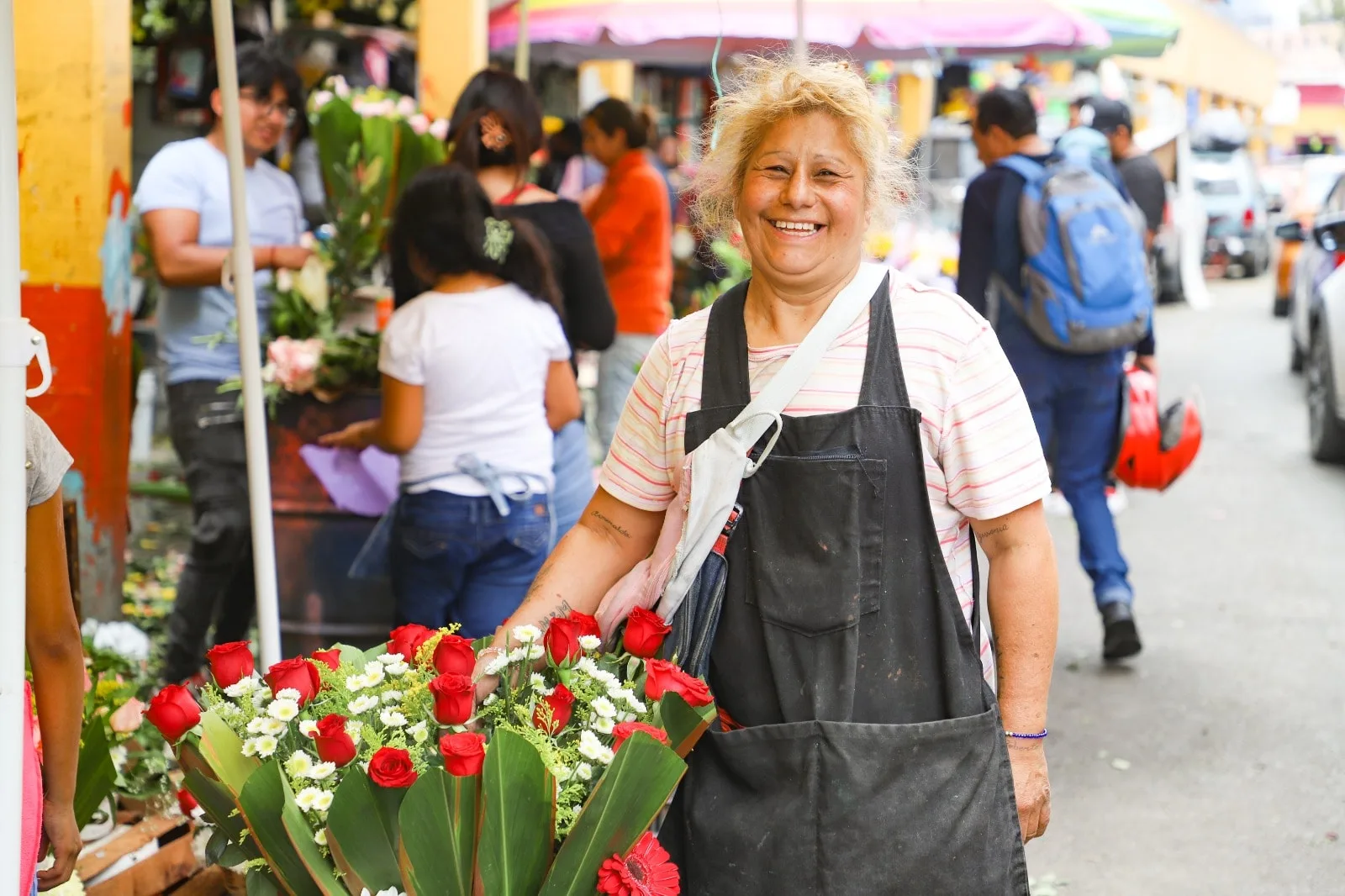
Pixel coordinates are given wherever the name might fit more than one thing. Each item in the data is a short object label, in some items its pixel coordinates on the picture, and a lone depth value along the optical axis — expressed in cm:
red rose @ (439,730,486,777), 188
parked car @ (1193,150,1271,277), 2292
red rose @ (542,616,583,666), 222
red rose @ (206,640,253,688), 218
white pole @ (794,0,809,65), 298
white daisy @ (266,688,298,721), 203
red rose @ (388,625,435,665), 231
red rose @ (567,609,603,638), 233
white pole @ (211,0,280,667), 342
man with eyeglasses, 462
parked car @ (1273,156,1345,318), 1658
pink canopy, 768
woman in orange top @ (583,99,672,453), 659
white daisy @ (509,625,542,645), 222
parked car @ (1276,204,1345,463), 895
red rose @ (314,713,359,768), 198
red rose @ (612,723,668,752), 205
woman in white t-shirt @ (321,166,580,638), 388
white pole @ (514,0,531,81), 650
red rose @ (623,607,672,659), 227
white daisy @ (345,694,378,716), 207
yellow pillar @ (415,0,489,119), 732
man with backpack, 539
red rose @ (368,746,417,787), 189
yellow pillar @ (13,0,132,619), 447
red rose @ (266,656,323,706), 210
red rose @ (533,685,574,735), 212
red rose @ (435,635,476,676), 210
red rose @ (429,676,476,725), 202
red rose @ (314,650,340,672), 229
